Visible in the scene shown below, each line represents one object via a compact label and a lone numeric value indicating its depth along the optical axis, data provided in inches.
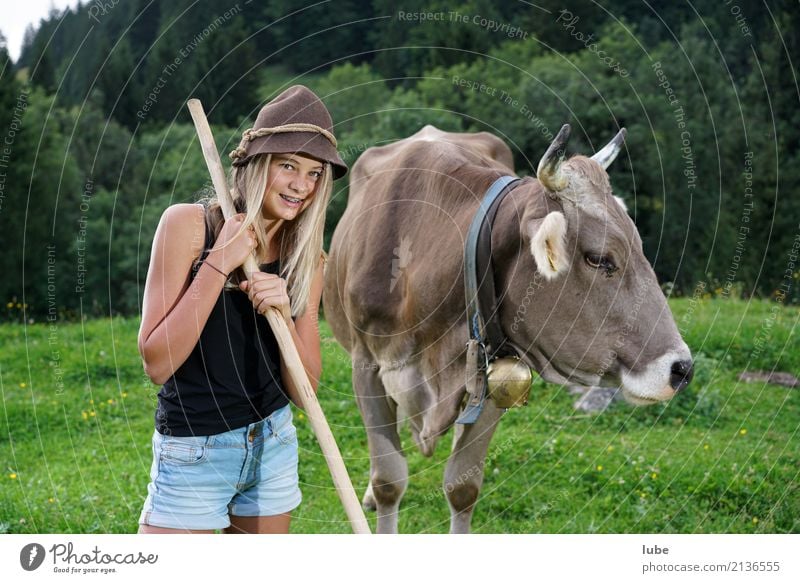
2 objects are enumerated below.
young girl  109.9
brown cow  139.7
